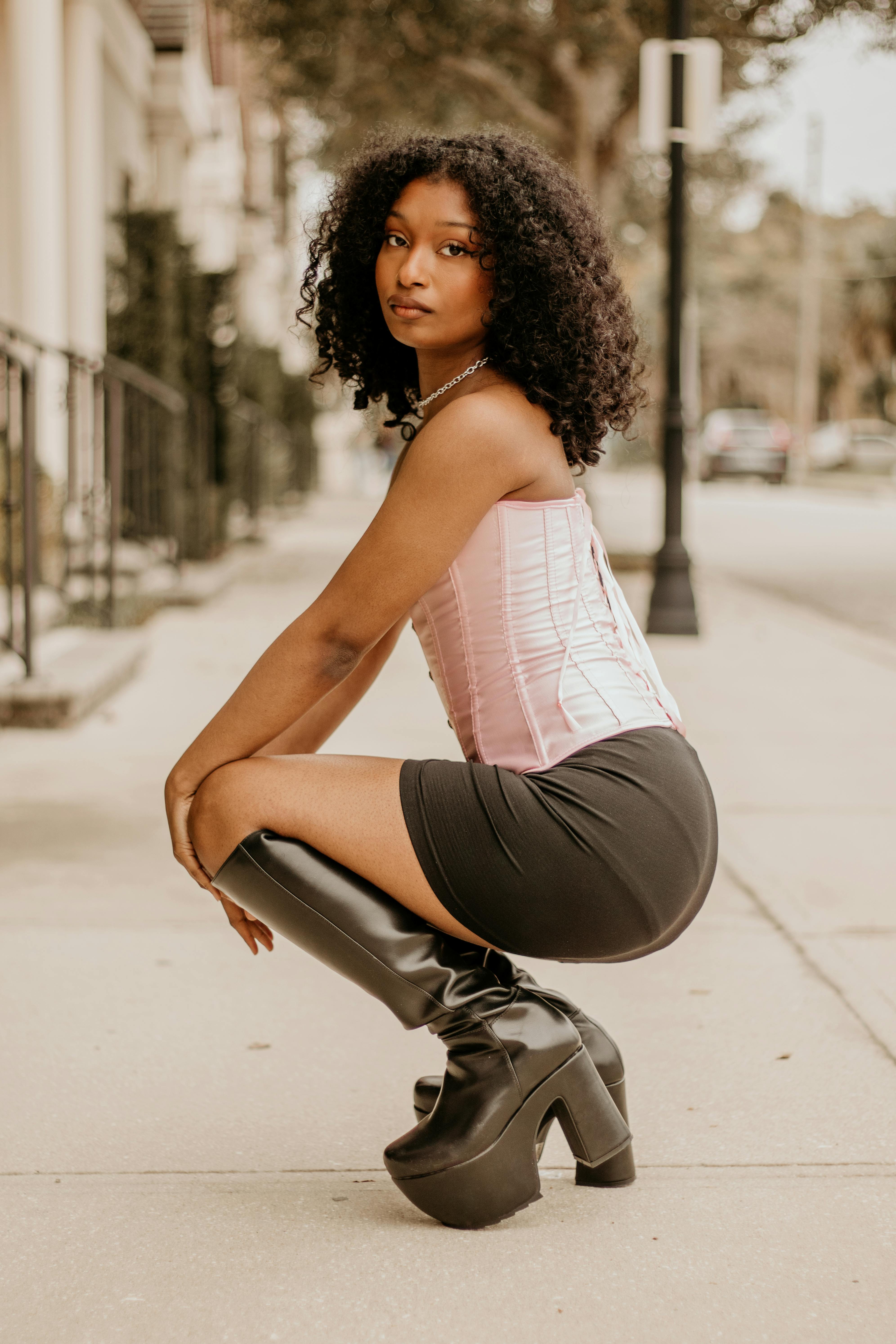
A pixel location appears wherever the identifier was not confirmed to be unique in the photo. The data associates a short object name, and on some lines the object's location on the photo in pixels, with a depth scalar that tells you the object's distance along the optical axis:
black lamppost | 8.80
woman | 2.17
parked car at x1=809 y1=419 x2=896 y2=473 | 46.12
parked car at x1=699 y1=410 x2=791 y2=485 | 39.66
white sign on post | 8.80
